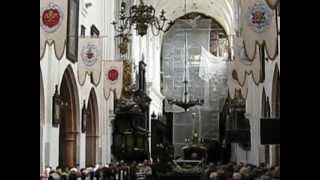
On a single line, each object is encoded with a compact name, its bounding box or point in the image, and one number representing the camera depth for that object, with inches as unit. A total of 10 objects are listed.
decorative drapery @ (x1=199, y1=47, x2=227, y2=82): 1638.8
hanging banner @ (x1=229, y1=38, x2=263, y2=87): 573.3
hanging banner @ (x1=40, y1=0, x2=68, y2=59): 446.9
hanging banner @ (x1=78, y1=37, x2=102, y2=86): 639.8
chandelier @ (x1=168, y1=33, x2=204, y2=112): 1407.5
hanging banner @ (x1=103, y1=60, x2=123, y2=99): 809.5
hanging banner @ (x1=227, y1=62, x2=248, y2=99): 769.6
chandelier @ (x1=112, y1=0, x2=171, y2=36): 729.6
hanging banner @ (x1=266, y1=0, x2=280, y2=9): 282.7
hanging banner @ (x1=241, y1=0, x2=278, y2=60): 399.8
